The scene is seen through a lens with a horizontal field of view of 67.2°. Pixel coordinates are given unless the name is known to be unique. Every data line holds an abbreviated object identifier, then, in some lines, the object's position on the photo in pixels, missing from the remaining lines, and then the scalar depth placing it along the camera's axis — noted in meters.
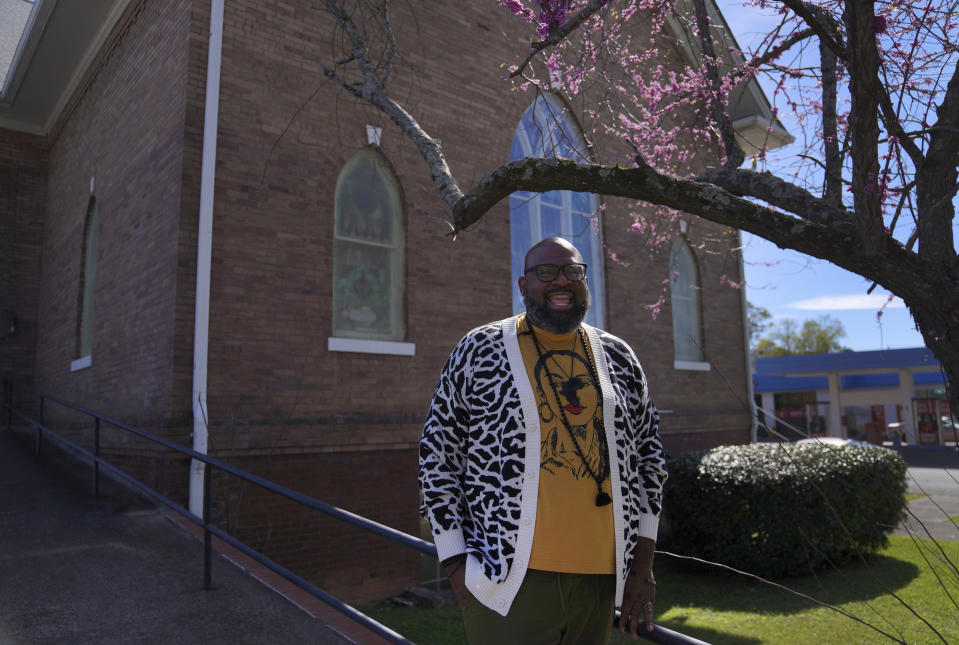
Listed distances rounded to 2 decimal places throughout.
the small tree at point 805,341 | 66.00
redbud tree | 3.23
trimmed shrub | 8.02
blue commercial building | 32.06
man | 2.11
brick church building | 7.22
